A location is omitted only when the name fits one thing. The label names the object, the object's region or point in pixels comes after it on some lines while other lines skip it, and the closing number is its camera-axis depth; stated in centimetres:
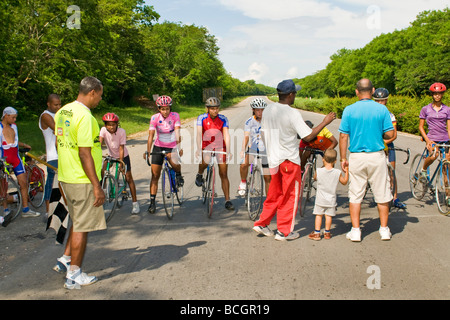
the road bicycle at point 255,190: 614
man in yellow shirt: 366
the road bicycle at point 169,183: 629
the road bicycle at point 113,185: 632
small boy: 526
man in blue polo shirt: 507
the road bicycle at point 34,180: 711
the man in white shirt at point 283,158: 500
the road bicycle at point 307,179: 646
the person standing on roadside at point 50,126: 574
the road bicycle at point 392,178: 637
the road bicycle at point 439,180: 637
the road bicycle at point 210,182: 634
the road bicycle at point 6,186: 614
